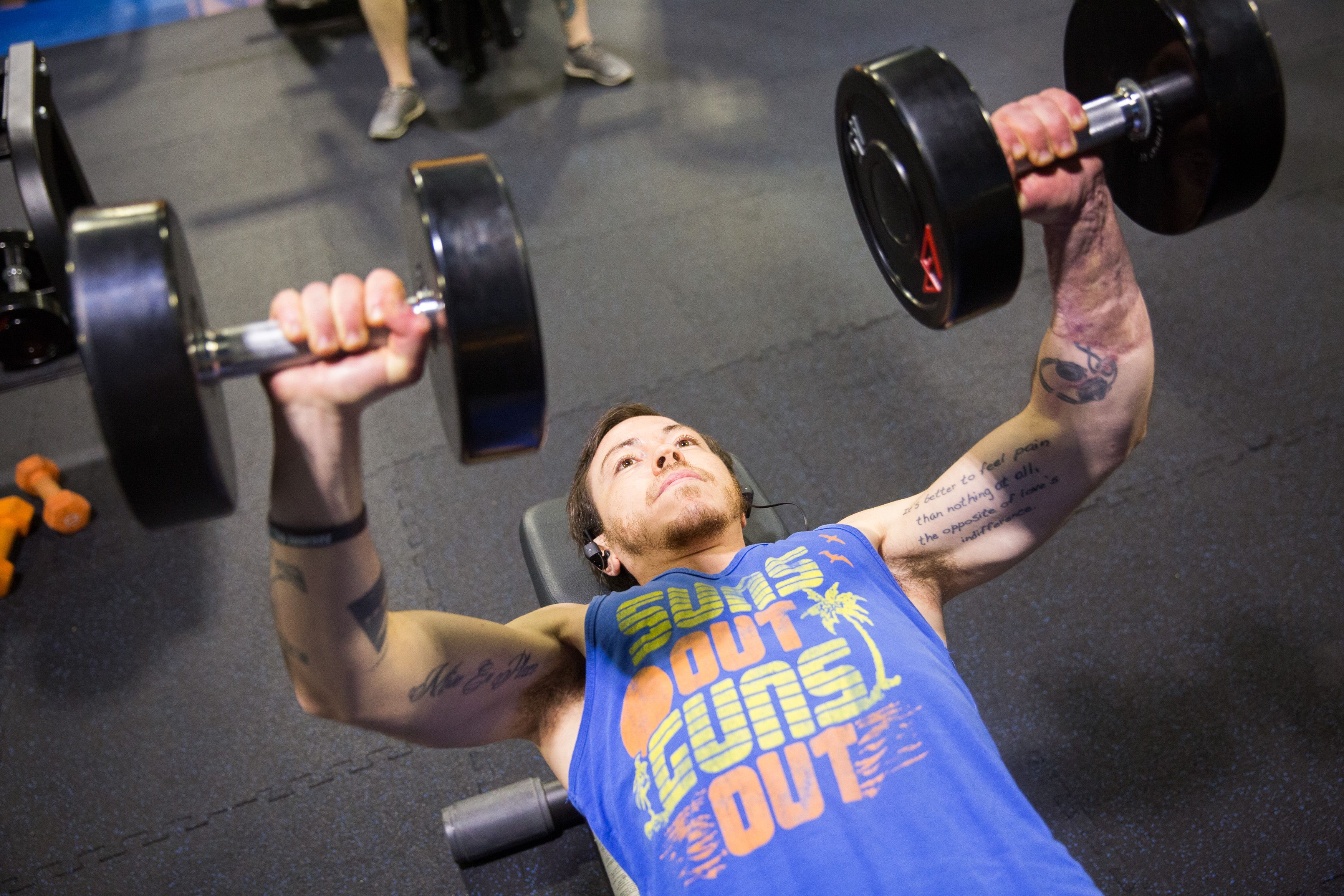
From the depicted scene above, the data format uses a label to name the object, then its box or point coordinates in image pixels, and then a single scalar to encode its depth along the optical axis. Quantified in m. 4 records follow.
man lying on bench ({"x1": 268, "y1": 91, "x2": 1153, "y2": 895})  1.09
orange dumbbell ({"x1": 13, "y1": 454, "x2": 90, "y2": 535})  2.48
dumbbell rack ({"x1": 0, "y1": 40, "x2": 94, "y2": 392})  1.89
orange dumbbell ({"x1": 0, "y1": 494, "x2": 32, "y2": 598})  2.34
